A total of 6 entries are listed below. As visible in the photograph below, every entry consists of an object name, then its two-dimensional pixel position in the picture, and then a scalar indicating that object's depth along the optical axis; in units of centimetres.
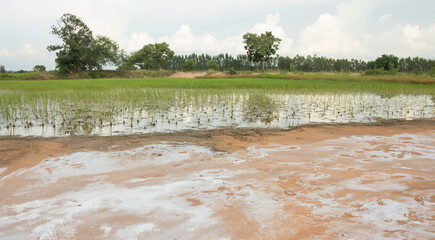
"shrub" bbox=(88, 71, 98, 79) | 4712
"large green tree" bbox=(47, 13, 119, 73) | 4721
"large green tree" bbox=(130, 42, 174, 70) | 6656
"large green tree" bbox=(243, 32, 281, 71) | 5441
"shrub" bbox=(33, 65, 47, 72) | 8508
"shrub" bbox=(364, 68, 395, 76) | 3606
